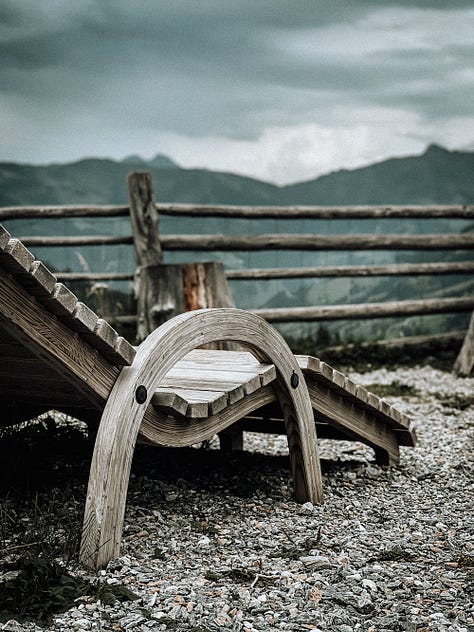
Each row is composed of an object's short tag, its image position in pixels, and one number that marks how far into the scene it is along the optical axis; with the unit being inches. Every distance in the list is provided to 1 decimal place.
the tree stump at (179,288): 209.3
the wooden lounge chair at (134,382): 85.3
